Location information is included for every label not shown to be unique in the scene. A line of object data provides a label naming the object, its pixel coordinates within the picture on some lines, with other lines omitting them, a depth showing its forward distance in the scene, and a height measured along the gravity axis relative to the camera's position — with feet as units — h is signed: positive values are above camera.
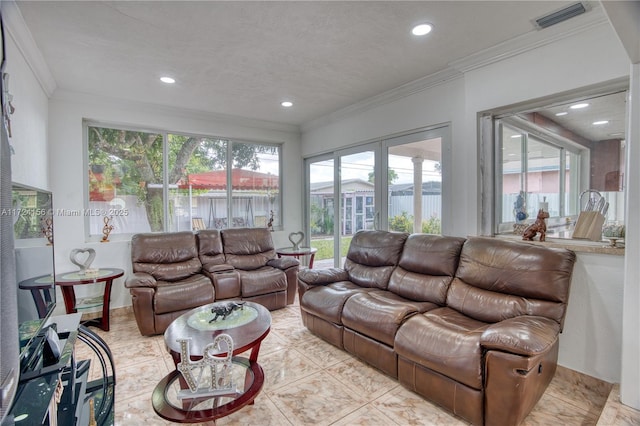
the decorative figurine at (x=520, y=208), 9.48 -0.08
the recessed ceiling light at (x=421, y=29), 7.53 +4.46
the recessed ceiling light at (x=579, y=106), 7.97 +2.65
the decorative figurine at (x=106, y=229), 12.61 -0.90
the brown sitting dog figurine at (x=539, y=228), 8.38 -0.63
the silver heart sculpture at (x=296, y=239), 16.15 -1.83
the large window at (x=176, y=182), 12.98 +1.23
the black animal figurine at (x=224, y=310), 7.66 -2.71
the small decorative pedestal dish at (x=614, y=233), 6.93 -0.66
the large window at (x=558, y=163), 7.65 +1.22
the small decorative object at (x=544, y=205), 9.02 +0.01
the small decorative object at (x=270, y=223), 17.21 -0.92
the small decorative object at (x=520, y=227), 9.39 -0.68
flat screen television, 3.99 -0.80
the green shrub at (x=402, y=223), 12.40 -0.70
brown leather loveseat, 10.24 -2.65
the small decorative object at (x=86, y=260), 11.13 -1.88
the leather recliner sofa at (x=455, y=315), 5.62 -2.67
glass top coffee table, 5.27 -2.98
